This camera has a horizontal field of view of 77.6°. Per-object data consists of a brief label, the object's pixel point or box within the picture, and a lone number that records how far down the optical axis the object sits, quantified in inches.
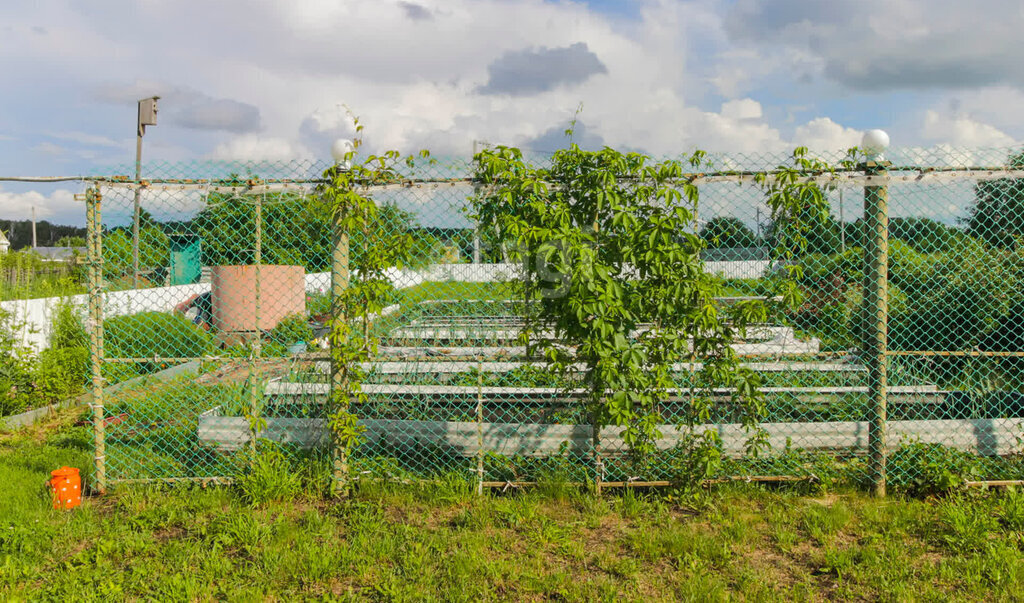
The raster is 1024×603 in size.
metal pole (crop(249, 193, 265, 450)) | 150.8
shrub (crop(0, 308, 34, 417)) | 242.5
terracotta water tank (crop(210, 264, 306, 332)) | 242.4
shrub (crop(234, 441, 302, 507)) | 150.0
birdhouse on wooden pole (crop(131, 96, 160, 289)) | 410.6
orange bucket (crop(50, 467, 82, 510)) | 151.5
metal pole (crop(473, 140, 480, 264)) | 151.5
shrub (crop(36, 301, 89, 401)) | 254.7
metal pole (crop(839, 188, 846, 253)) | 144.3
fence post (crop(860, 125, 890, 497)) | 151.2
